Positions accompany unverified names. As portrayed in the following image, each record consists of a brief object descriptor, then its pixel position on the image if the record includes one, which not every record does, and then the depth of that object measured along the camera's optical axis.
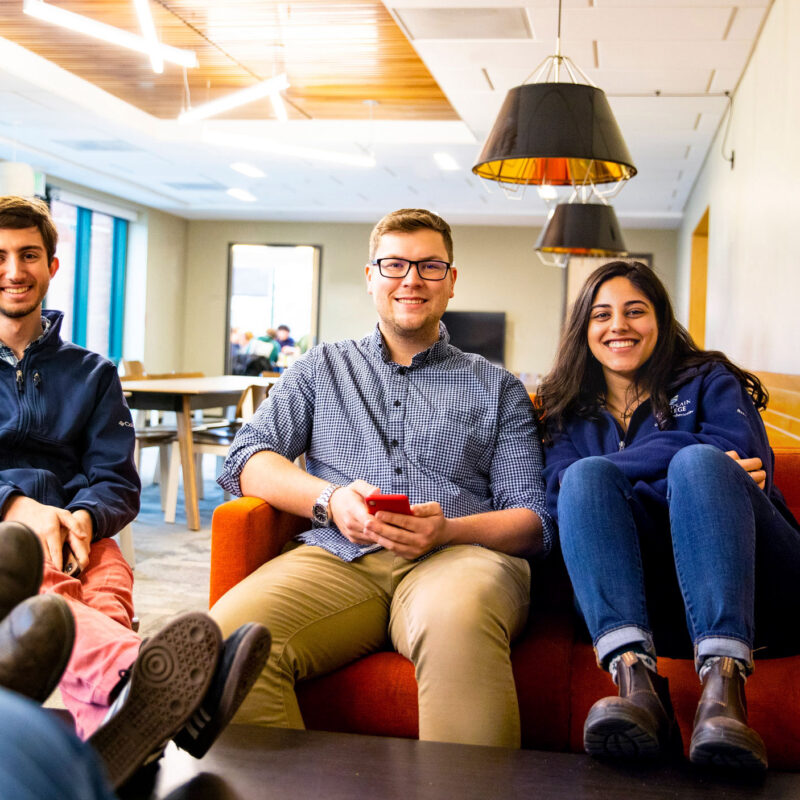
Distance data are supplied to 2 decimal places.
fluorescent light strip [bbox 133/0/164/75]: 4.11
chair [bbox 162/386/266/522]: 5.09
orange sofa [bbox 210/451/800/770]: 1.53
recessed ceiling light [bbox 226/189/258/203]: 10.44
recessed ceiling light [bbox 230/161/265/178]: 8.83
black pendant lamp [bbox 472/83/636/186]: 2.57
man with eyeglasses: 1.56
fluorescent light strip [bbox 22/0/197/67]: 4.00
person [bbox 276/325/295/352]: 12.94
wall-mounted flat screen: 12.38
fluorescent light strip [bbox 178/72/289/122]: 5.35
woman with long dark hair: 1.31
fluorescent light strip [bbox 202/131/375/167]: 6.57
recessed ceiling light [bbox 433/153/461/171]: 8.09
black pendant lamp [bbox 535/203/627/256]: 5.09
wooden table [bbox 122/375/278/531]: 5.01
